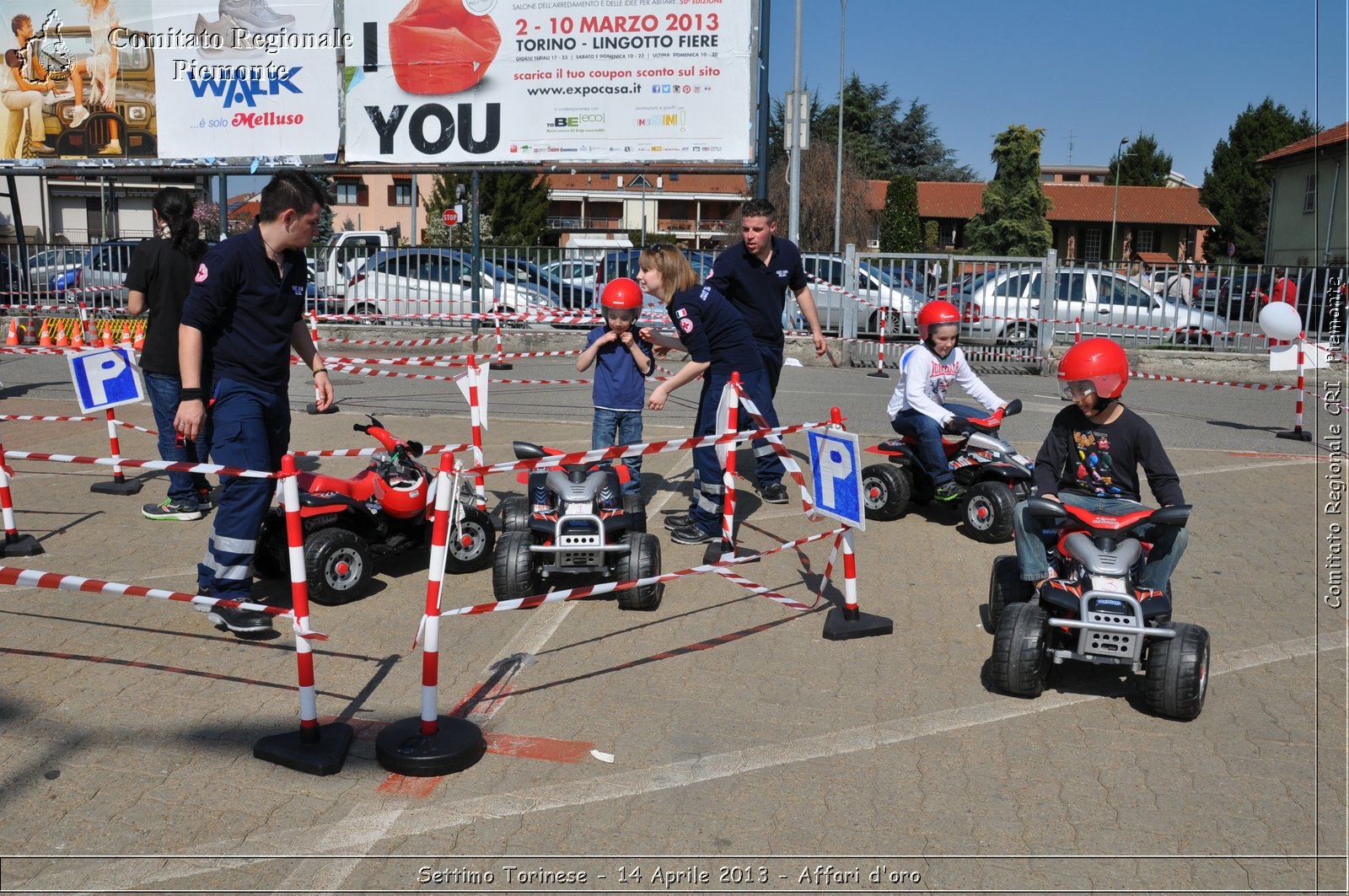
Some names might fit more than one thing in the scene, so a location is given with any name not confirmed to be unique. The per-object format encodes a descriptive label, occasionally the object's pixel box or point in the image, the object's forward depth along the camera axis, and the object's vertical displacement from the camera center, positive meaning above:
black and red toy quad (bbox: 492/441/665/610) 5.79 -1.29
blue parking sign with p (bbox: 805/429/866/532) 5.29 -0.87
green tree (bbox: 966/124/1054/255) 54.50 +4.84
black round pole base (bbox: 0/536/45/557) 6.64 -1.55
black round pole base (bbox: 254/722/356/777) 4.03 -1.67
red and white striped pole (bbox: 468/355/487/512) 7.27 -0.80
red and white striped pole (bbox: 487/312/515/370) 15.74 -1.05
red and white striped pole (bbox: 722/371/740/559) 6.35 -1.09
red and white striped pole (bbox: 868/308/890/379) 16.92 -1.01
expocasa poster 17.06 +3.33
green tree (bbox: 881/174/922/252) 55.38 +3.99
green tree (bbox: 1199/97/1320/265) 63.09 +7.03
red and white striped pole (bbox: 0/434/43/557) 6.60 -1.53
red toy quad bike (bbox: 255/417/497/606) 5.81 -1.27
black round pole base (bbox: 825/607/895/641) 5.54 -1.63
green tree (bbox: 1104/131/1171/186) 82.75 +10.06
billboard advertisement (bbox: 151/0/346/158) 18.59 +3.56
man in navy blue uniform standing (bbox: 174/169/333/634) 5.18 -0.30
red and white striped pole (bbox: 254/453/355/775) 4.01 -1.57
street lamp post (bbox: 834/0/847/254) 42.88 +4.10
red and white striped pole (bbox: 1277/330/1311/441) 11.56 -1.02
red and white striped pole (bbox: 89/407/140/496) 8.28 -1.47
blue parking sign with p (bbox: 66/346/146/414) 7.82 -0.65
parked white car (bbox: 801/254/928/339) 18.94 +0.02
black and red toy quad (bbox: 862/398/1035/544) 7.25 -1.21
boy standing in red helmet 6.69 -0.45
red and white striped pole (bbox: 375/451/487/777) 4.05 -1.62
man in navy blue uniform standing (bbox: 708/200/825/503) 7.72 +0.13
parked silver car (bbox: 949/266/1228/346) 18.64 -0.16
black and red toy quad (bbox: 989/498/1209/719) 4.52 -1.34
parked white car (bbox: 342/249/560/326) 19.52 +0.10
